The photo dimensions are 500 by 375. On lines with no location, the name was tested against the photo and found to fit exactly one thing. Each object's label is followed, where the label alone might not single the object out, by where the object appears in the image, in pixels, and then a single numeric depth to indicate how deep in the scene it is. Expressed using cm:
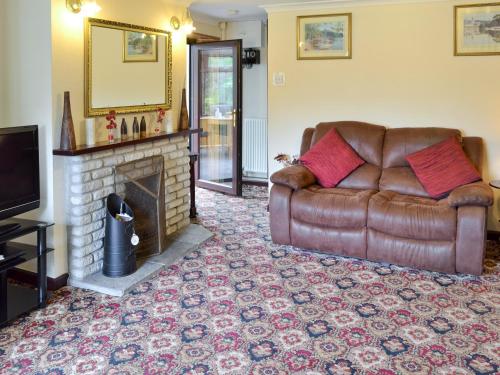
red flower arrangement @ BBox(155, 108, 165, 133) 444
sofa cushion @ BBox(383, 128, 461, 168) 455
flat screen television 294
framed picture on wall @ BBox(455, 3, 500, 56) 456
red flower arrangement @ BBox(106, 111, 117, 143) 379
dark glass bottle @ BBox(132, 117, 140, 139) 411
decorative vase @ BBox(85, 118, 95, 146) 359
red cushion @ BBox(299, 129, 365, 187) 464
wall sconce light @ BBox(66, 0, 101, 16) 334
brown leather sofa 368
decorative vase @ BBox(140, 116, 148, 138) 417
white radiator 700
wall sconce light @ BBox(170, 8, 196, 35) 453
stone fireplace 345
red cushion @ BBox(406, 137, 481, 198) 412
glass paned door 618
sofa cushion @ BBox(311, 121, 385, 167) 475
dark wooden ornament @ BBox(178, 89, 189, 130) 476
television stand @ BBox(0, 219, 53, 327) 291
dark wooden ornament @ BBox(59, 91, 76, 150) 333
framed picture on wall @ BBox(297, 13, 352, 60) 518
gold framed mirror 363
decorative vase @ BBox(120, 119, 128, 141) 396
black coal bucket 355
